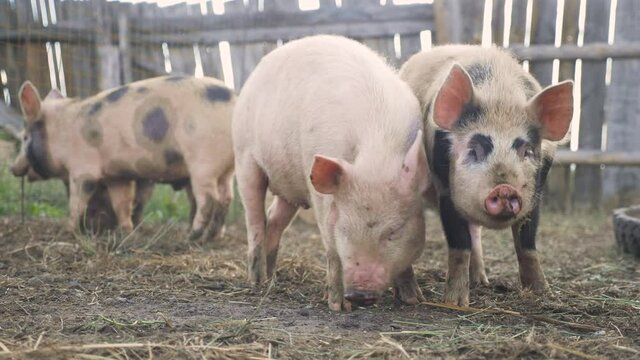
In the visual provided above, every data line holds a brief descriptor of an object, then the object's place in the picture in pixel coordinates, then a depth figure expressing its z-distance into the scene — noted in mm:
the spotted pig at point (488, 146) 3688
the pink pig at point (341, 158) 3662
